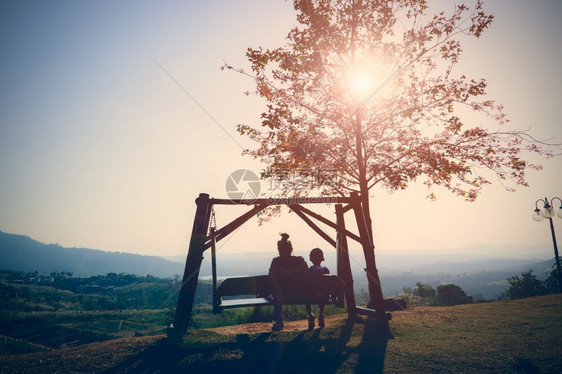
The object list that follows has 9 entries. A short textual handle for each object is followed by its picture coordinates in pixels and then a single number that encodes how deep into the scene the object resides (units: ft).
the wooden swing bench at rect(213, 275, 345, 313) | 21.87
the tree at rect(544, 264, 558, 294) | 57.58
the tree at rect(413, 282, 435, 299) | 67.99
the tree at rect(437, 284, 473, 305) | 57.81
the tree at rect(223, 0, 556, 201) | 33.50
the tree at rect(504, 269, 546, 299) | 60.75
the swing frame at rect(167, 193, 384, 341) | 22.31
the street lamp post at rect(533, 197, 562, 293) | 54.85
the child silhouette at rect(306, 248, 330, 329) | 23.91
